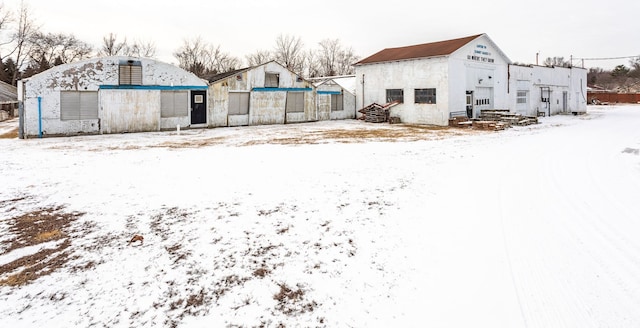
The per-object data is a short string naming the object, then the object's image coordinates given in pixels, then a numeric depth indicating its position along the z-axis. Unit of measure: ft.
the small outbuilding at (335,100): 98.63
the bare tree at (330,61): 239.23
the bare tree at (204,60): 220.08
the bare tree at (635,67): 295.09
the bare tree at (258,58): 232.53
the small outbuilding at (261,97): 79.36
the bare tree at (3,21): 151.74
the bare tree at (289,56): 233.55
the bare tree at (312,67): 237.86
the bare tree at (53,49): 170.19
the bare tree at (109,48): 204.64
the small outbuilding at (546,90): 104.73
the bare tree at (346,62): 241.14
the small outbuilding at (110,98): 58.44
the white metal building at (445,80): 84.53
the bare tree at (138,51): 213.05
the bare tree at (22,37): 158.10
